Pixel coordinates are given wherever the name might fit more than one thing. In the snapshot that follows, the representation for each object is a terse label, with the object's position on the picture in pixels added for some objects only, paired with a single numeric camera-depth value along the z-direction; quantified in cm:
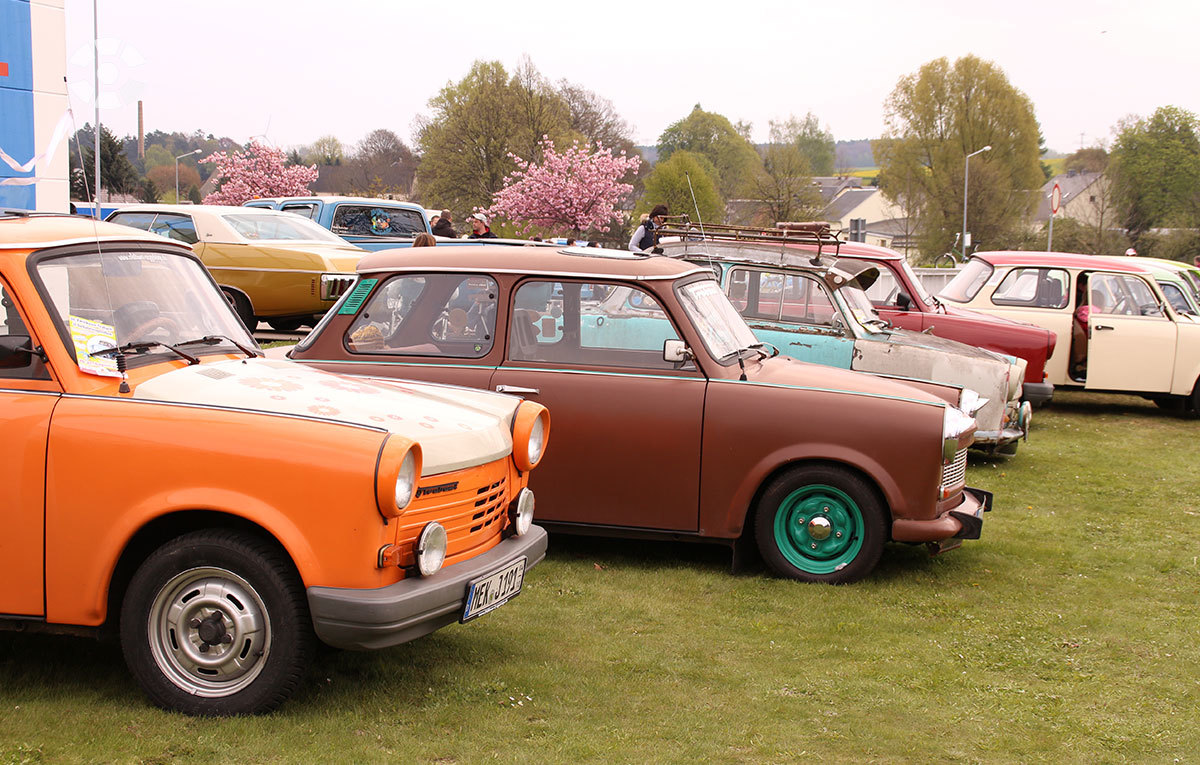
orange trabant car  400
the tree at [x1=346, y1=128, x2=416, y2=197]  7925
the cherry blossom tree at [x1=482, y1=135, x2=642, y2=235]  4303
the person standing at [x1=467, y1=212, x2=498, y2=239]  1694
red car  1196
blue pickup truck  1781
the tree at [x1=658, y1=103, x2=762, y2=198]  11100
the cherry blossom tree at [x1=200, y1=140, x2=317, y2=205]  4150
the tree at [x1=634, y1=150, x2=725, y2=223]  6327
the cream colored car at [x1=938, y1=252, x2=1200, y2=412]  1399
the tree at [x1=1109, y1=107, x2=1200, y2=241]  6450
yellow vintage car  1400
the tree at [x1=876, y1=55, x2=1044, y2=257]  7469
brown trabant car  641
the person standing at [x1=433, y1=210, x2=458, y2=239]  1864
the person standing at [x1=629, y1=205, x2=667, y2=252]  1418
